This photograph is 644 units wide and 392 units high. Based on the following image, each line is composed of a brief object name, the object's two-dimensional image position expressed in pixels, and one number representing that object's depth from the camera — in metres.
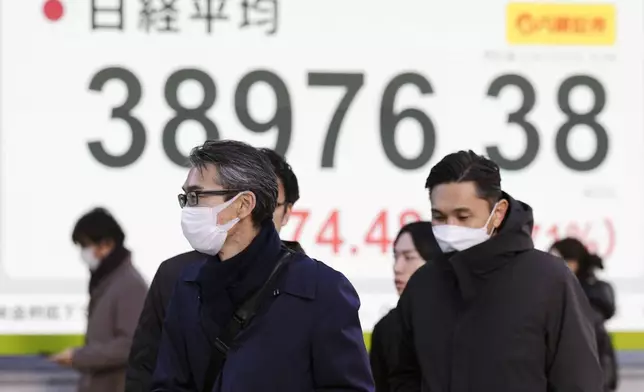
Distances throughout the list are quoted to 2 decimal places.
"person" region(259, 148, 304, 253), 8.67
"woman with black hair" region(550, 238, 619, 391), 12.84
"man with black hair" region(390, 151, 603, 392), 7.54
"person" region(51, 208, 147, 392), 12.20
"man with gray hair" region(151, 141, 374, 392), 6.19
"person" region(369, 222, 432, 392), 9.74
